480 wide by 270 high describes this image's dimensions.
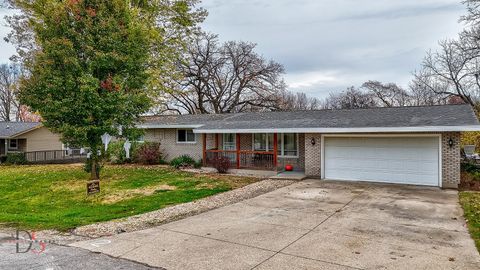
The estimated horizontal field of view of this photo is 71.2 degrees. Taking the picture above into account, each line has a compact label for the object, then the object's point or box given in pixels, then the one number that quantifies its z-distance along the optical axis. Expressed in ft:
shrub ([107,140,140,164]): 70.54
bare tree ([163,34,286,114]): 120.78
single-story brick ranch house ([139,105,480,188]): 40.19
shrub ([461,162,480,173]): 48.39
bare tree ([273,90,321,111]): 169.96
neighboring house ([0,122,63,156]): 89.66
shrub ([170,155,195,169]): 62.85
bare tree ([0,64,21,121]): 151.86
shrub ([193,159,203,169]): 62.61
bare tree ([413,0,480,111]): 77.00
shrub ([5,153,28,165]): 83.10
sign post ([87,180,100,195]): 36.60
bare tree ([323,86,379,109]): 144.15
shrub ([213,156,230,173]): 56.24
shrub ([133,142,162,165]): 67.62
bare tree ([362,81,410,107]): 136.98
